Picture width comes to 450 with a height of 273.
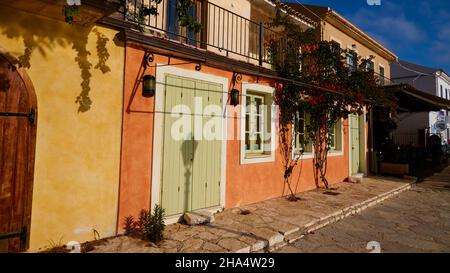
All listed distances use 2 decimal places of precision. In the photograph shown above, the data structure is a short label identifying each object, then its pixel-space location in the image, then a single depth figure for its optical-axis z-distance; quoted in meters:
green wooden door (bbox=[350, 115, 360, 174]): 11.91
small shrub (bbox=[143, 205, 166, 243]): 4.64
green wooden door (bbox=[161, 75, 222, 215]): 5.57
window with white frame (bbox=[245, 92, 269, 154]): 7.60
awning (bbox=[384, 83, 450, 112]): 11.83
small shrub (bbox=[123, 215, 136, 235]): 4.93
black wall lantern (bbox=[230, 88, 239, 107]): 6.73
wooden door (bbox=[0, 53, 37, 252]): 3.74
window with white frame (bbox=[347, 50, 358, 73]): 10.41
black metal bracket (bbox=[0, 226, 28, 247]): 3.78
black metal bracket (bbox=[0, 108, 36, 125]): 3.79
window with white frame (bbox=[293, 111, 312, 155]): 8.95
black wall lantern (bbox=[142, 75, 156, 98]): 5.07
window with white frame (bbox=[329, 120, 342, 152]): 11.02
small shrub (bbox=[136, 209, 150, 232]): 5.08
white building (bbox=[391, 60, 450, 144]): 24.67
